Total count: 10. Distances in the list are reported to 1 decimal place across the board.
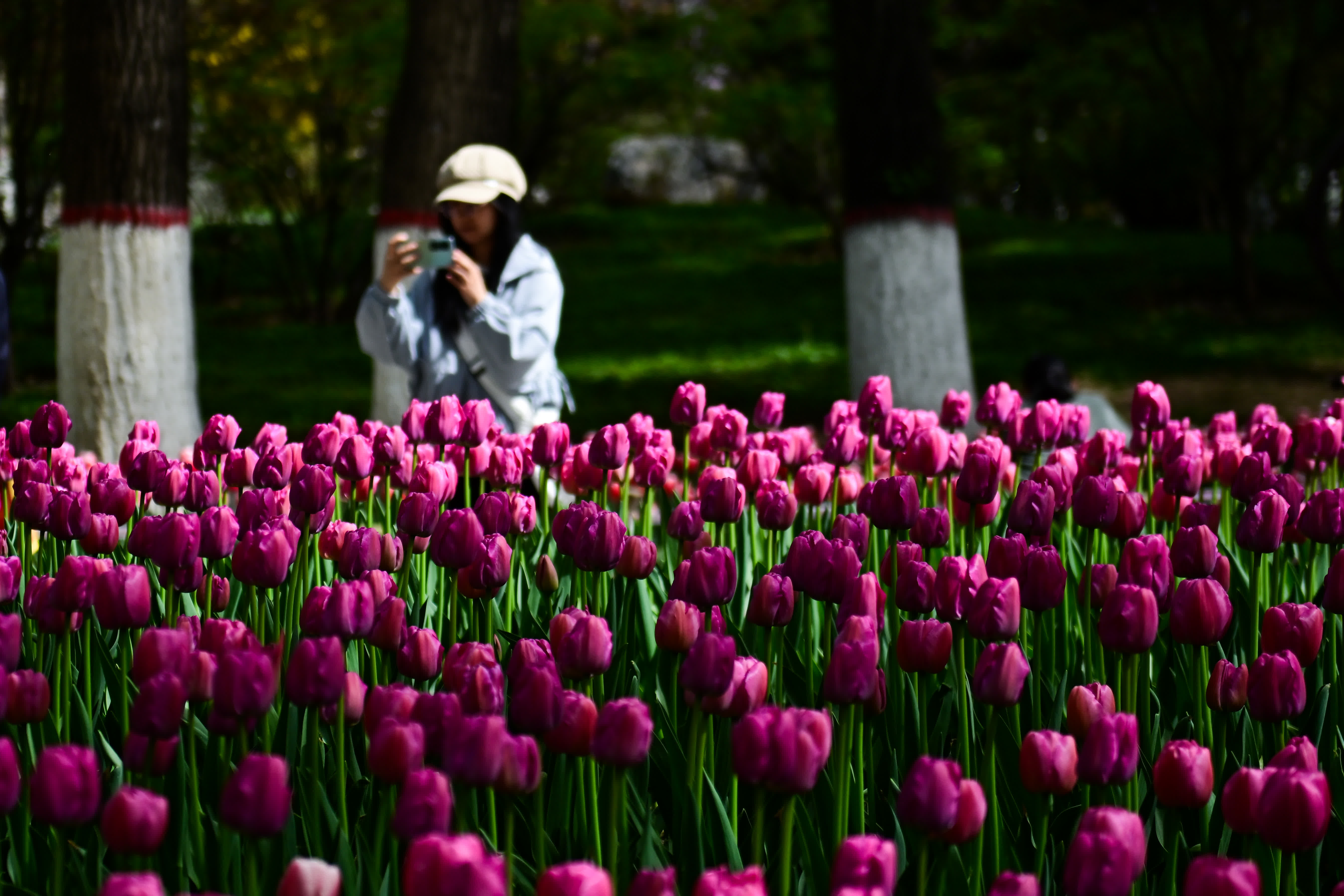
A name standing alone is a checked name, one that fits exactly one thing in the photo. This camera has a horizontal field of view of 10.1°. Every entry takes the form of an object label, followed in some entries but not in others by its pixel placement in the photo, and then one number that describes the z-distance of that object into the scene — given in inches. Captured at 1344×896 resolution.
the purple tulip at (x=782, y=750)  214.7
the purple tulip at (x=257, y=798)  213.0
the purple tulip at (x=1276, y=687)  224.4
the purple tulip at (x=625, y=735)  216.3
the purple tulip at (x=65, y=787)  214.0
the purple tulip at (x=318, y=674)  220.9
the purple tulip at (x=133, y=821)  213.6
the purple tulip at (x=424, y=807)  212.5
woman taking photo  424.3
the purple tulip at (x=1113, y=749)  219.2
